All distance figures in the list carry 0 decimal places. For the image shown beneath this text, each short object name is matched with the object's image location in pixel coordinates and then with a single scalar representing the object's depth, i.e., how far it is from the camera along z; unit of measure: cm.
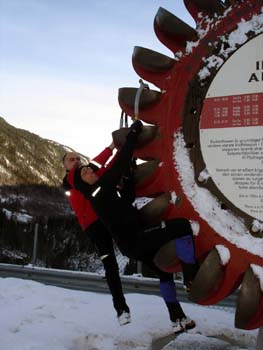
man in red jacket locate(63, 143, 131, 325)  360
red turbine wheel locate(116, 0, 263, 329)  279
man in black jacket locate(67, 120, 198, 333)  294
